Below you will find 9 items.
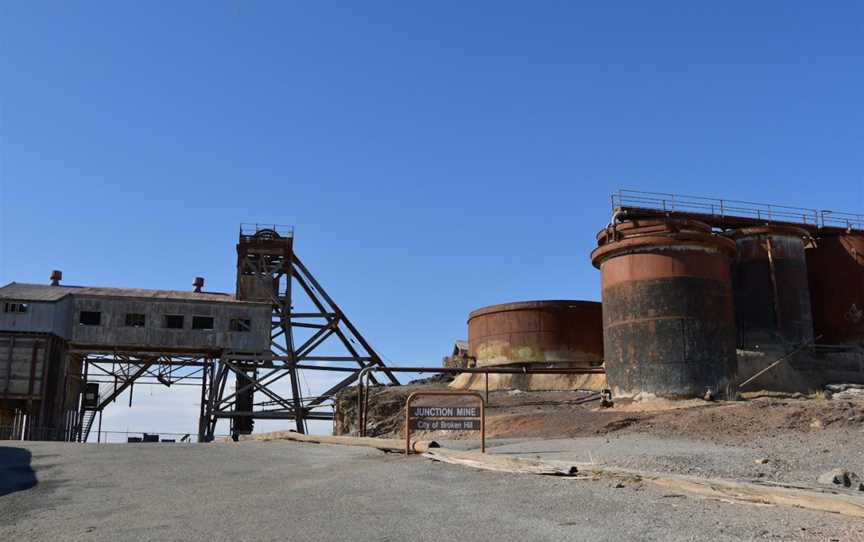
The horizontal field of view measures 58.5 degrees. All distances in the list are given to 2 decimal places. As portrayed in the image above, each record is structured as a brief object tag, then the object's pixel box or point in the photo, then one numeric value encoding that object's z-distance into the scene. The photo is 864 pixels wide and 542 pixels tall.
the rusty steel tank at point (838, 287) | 32.91
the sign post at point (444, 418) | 14.22
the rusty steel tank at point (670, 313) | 24.14
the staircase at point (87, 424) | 44.72
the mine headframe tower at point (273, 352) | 40.19
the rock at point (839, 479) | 10.15
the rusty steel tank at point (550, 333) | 33.97
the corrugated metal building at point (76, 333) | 36.62
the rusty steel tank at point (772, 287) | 30.45
